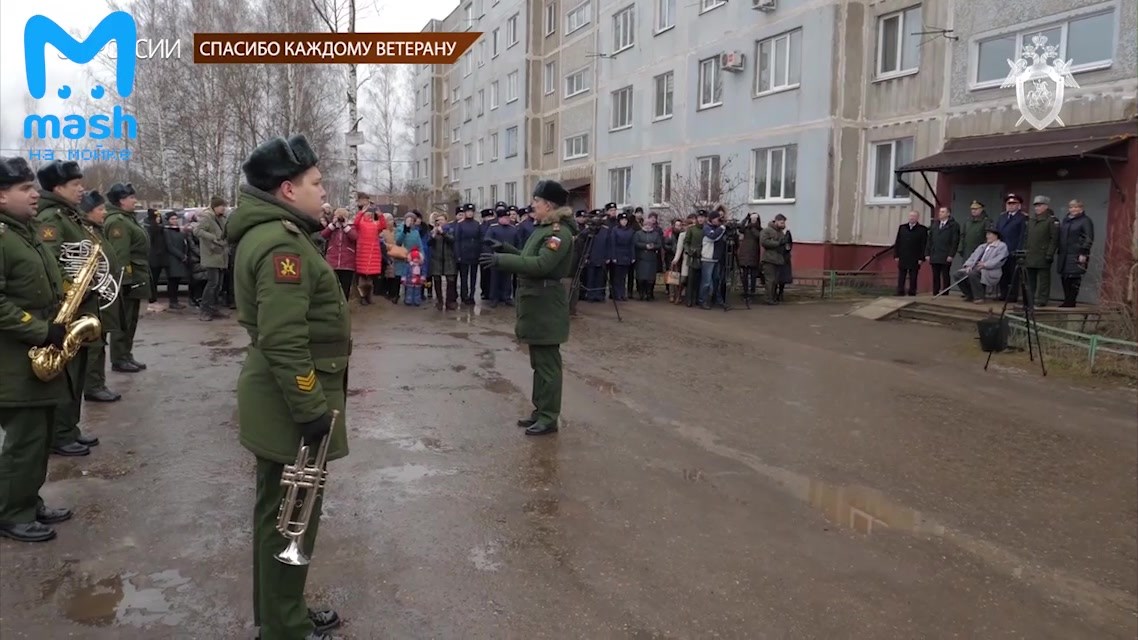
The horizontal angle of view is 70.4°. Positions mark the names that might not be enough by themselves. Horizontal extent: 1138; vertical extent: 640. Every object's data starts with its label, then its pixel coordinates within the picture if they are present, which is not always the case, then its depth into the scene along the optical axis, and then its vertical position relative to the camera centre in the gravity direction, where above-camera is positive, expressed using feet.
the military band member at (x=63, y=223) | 18.93 +0.08
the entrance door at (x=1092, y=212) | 43.88 +1.76
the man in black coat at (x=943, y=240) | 47.88 +0.09
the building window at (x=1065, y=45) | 43.83 +11.52
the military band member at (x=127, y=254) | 25.77 -0.85
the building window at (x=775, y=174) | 66.54 +5.47
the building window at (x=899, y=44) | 57.00 +14.18
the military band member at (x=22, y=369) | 14.14 -2.51
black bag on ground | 32.83 -3.70
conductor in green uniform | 20.88 -1.27
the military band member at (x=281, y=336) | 9.87 -1.32
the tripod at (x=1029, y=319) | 31.68 -3.13
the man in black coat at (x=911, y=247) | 50.65 -0.37
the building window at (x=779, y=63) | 65.41 +14.57
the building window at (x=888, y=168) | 58.13 +5.36
